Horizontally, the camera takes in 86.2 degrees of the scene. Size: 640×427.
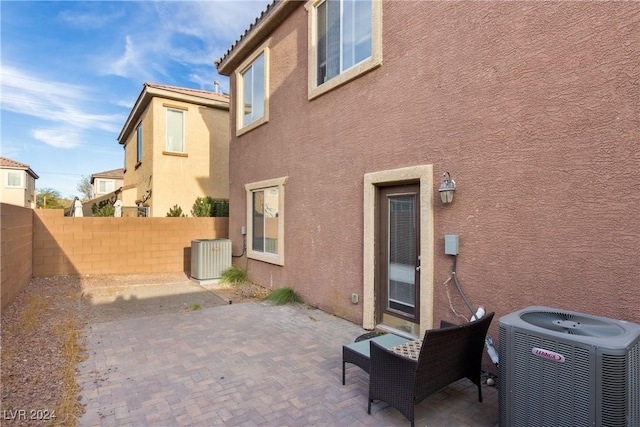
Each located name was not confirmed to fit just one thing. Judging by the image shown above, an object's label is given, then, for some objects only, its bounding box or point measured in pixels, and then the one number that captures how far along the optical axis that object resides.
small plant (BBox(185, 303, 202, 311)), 7.21
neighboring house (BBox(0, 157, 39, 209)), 29.69
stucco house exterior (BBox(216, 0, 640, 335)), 3.18
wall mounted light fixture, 4.36
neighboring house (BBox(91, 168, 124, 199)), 37.97
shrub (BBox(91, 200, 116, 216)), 13.80
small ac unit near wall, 10.08
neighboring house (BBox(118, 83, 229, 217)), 13.84
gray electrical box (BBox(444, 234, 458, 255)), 4.34
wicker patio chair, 2.89
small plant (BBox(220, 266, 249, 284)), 10.07
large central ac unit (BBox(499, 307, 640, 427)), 2.22
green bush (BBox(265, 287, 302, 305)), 7.59
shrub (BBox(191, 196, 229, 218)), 13.42
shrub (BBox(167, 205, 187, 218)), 13.42
